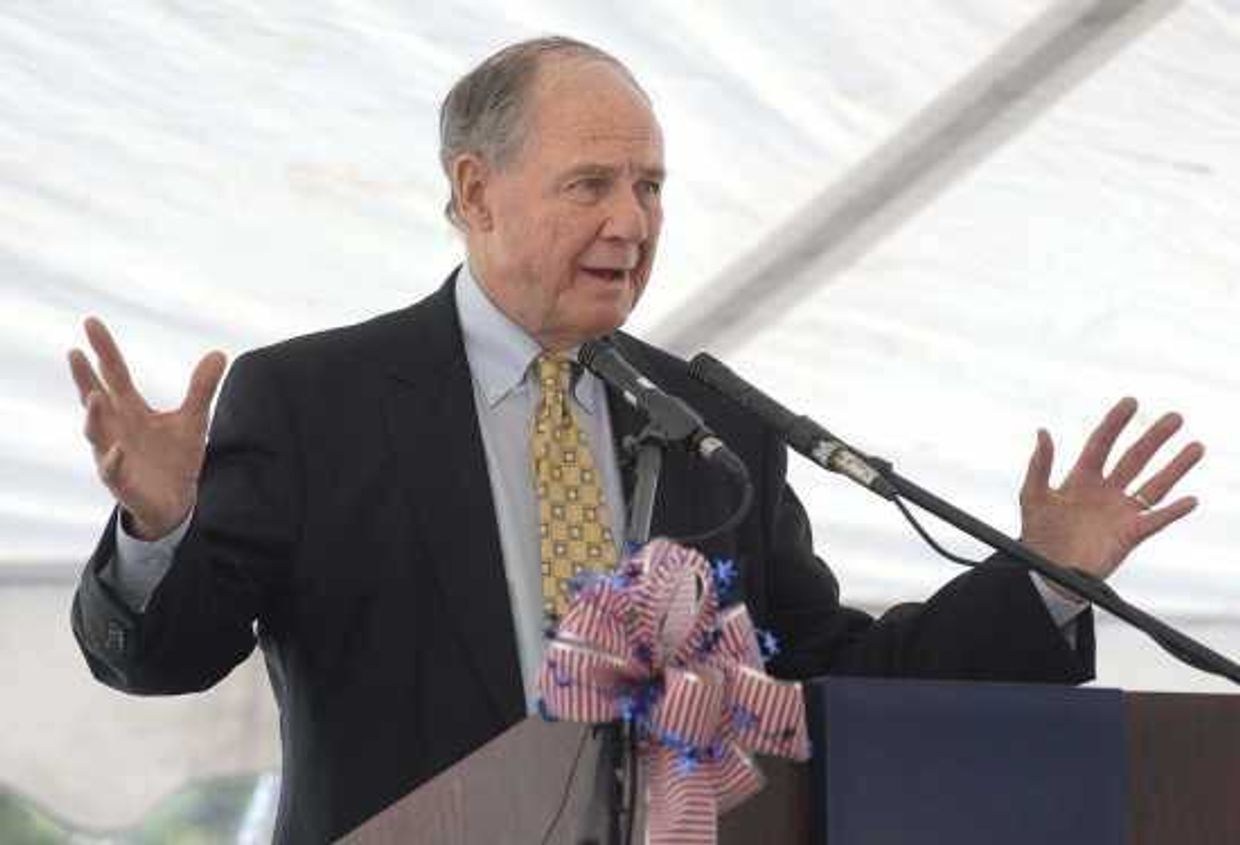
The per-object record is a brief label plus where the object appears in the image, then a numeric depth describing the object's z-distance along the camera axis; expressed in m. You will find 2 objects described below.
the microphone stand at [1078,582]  4.55
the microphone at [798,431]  4.66
